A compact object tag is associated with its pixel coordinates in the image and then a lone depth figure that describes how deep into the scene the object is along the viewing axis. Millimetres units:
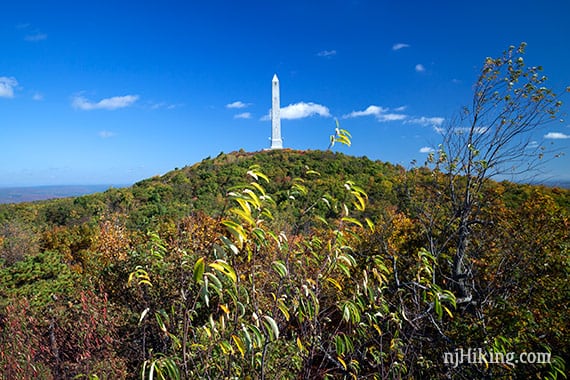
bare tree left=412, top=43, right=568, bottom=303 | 4785
